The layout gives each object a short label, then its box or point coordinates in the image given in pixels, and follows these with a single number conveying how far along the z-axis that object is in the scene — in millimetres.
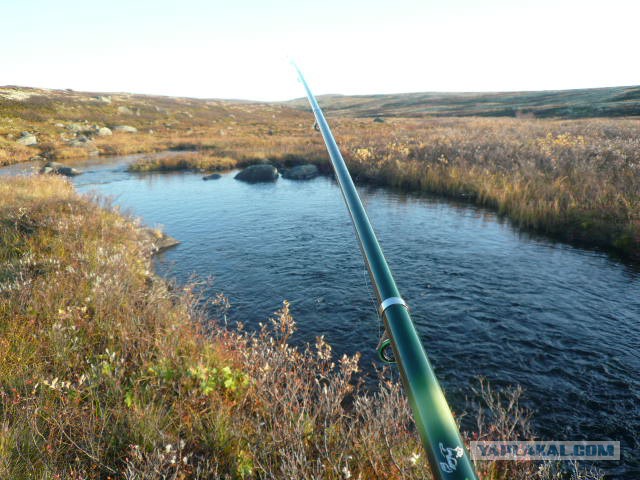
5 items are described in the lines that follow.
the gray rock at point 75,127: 55703
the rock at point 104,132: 56359
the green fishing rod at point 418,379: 858
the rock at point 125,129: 62841
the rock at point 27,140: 42147
